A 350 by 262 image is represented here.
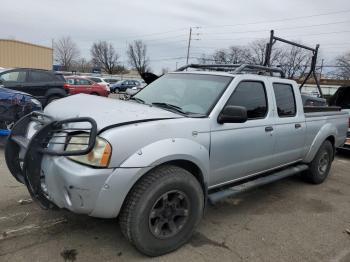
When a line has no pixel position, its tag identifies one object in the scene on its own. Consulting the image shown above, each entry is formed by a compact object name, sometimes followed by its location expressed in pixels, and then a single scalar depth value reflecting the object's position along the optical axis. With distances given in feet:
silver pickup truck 9.20
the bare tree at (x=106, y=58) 294.66
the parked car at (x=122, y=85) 120.88
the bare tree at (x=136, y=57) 284.74
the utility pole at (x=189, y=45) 170.33
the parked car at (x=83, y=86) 64.75
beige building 116.37
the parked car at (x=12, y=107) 20.98
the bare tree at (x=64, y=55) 287.03
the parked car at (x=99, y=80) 81.56
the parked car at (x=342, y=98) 29.89
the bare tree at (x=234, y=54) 172.10
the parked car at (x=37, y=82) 39.75
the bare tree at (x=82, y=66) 284.02
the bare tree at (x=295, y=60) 163.92
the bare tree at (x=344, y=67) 179.40
